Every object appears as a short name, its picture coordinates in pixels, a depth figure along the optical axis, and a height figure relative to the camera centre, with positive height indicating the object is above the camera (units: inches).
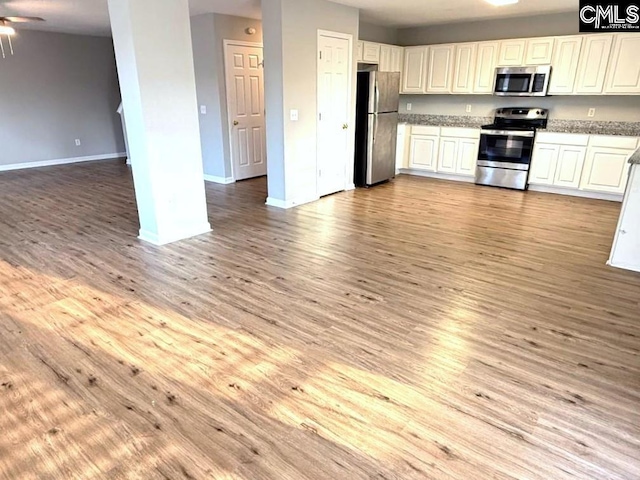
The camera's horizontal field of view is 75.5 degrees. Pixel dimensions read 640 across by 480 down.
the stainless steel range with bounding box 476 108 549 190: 237.6 -25.8
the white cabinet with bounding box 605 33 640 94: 203.0 +16.7
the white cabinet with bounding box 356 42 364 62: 239.5 +26.6
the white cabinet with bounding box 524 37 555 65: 224.2 +25.8
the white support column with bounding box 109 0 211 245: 135.3 -4.9
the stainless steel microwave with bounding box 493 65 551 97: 227.6 +10.2
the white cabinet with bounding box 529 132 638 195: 213.3 -31.3
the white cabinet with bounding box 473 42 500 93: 241.6 +19.2
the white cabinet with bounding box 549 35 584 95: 217.5 +18.6
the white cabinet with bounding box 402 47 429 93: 268.4 +18.6
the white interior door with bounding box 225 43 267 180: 243.9 -5.3
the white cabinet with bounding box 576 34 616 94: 209.6 +18.5
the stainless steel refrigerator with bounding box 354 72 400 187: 235.0 -14.1
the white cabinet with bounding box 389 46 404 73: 266.2 +25.7
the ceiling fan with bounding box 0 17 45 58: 195.5 +35.6
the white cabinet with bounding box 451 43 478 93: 249.0 +19.1
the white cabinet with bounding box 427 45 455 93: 258.1 +19.0
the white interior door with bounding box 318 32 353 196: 207.9 -5.5
